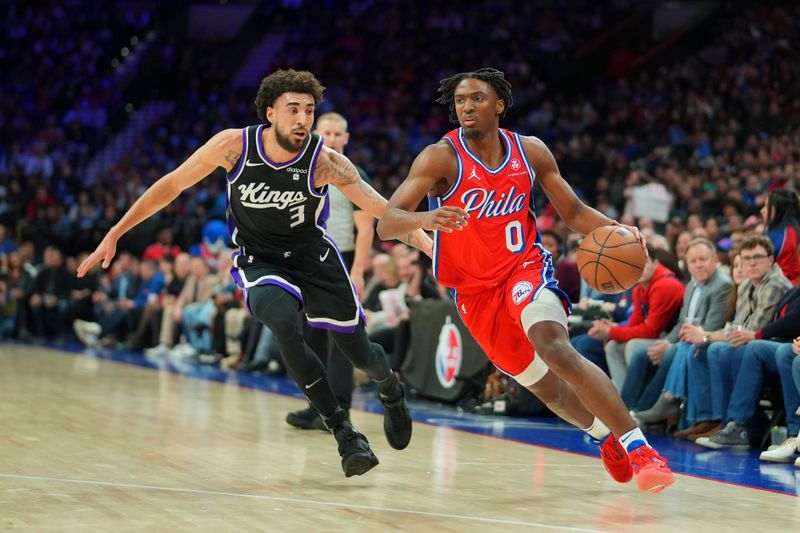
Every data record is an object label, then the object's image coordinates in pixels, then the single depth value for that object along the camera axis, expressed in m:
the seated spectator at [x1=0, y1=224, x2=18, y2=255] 18.69
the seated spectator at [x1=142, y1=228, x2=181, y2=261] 16.70
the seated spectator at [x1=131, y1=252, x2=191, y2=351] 15.35
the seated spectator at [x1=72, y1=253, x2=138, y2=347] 16.56
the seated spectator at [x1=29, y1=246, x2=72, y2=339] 17.47
